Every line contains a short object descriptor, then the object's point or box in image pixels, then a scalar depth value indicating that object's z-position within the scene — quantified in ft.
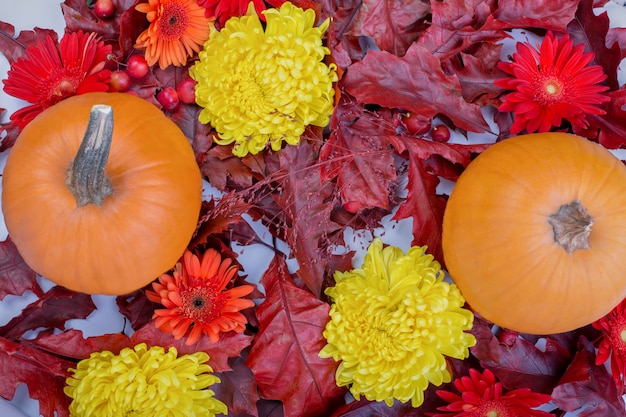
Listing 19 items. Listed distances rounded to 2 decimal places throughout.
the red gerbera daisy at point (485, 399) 2.96
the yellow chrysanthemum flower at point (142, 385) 2.74
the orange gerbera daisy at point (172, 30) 3.04
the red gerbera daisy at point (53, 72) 3.09
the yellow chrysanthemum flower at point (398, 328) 2.78
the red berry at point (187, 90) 3.16
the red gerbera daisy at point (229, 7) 3.03
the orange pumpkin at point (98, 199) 2.63
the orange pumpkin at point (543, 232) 2.60
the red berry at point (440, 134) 3.19
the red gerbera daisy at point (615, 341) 2.96
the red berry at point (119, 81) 3.13
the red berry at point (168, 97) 3.16
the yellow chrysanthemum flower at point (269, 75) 2.83
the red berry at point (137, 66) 3.14
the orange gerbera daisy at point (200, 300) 2.89
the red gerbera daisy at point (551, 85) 3.01
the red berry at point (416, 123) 3.12
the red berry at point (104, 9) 3.19
